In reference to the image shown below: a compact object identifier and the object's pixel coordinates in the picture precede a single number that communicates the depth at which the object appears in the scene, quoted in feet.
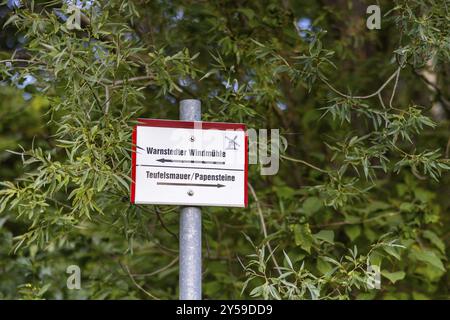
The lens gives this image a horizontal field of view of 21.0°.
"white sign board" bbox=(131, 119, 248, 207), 11.36
